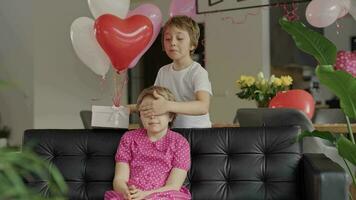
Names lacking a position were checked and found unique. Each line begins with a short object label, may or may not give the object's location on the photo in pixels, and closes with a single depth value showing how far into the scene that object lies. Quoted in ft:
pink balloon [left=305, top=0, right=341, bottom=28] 11.85
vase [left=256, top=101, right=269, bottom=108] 11.73
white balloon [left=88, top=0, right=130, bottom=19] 8.77
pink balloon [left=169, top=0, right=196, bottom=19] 12.91
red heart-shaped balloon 7.88
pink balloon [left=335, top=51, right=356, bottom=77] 10.43
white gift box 7.27
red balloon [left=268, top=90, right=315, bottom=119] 10.77
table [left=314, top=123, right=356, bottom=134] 10.31
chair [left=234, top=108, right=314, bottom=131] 9.04
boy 7.13
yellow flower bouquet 11.69
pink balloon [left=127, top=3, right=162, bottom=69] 9.66
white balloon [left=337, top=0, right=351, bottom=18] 11.90
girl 6.41
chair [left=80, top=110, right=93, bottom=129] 13.52
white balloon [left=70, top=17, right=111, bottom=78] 8.61
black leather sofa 6.87
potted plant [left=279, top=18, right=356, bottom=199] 6.07
